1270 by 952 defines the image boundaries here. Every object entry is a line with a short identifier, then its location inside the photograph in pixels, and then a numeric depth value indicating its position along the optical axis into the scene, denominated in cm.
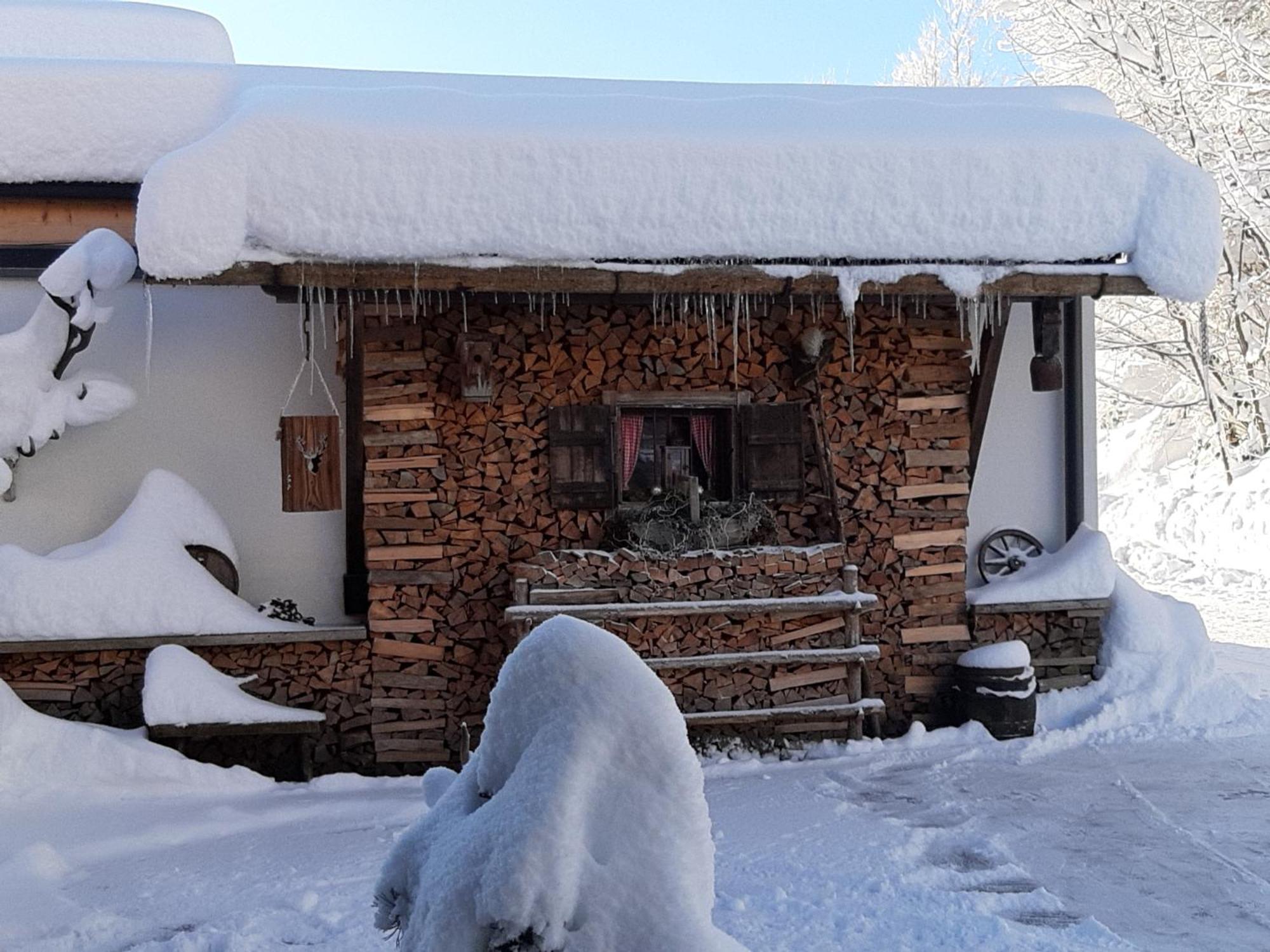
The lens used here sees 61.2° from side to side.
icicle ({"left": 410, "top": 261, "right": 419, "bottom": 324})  612
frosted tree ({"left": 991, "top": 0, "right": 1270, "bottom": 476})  1470
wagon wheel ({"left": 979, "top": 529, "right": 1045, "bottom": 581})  813
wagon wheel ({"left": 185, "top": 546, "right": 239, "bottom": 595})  693
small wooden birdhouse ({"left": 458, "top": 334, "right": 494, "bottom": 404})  675
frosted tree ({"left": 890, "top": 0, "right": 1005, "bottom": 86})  2175
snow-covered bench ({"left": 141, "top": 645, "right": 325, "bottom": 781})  613
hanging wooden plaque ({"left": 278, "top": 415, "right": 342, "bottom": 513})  713
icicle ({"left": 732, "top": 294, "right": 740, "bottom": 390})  666
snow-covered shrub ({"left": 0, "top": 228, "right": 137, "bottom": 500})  641
